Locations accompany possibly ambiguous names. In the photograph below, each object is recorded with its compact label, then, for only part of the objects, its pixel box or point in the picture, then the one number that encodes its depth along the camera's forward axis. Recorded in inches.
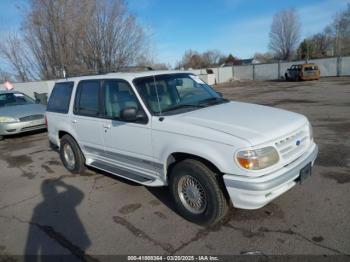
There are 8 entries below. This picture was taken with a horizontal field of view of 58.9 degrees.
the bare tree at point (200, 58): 3081.7
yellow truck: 1175.6
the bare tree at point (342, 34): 2637.8
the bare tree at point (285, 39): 2893.0
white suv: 132.3
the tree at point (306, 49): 2644.7
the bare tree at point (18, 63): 1085.1
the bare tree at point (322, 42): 2966.0
